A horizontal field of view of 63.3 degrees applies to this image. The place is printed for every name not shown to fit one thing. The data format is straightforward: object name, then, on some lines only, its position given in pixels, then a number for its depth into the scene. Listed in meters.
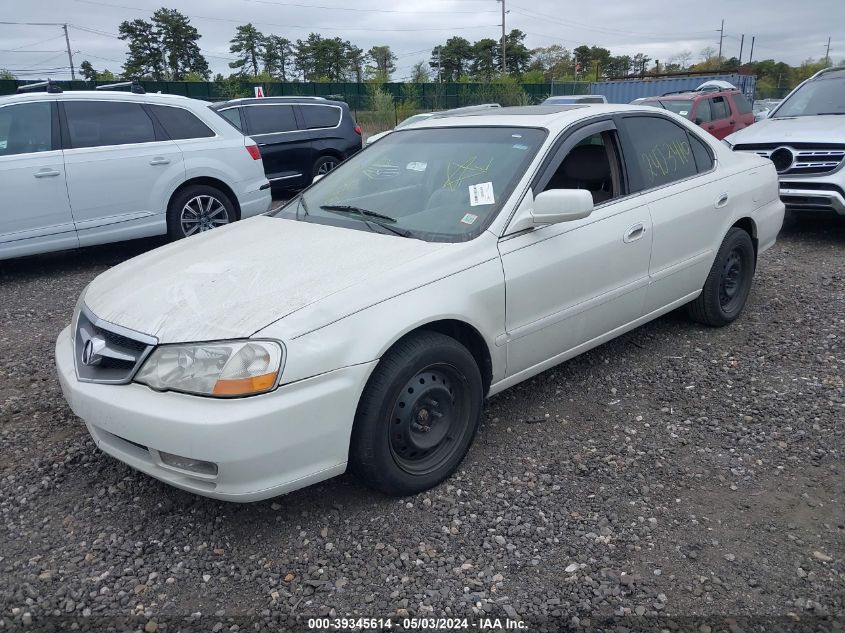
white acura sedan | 2.53
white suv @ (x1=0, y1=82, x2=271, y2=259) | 6.36
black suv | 10.67
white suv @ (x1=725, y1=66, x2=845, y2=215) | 7.05
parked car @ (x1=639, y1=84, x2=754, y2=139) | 12.68
